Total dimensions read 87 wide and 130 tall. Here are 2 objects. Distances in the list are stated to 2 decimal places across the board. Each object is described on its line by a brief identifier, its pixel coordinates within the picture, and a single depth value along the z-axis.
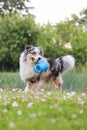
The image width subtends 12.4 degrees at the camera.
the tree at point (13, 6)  51.12
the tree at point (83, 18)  67.44
